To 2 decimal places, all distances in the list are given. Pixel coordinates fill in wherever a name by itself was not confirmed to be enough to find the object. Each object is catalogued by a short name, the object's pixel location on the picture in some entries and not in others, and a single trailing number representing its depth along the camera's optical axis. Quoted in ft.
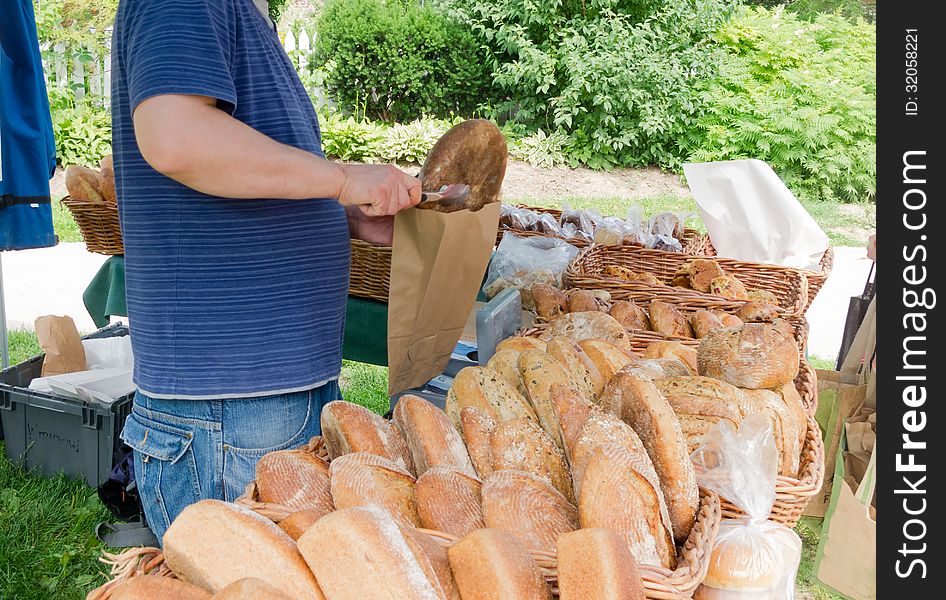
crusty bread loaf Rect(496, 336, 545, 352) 5.43
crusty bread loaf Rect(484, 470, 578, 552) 3.21
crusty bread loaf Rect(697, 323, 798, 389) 4.93
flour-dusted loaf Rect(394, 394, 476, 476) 3.85
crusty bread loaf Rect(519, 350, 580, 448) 4.22
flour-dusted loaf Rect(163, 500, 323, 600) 2.83
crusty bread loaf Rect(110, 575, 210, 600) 2.73
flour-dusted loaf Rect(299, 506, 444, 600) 2.66
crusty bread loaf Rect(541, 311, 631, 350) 6.15
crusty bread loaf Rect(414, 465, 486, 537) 3.33
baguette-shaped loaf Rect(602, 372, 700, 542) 3.55
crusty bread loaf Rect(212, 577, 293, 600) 2.51
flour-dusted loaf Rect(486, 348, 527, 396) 4.78
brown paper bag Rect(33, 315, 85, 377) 11.12
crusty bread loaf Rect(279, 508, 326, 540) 3.11
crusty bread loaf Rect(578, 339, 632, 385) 5.04
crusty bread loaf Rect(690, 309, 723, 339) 7.04
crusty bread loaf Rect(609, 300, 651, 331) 7.18
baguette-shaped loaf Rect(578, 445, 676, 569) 3.16
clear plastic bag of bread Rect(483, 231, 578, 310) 9.04
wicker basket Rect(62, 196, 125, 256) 10.05
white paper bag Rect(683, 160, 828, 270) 10.34
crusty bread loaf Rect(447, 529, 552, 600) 2.73
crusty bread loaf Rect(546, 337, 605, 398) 4.64
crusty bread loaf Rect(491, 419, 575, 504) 3.70
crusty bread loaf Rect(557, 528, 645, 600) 2.72
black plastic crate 10.41
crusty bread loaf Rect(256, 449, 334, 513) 3.55
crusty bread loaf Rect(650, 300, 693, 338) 7.10
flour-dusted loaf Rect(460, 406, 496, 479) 3.86
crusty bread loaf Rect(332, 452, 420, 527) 3.38
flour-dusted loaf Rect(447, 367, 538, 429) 4.27
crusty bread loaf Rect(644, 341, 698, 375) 5.77
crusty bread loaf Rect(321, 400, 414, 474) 3.93
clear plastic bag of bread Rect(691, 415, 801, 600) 3.49
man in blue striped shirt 4.60
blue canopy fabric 10.77
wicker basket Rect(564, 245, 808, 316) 7.94
